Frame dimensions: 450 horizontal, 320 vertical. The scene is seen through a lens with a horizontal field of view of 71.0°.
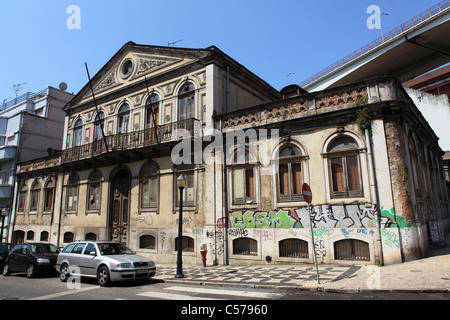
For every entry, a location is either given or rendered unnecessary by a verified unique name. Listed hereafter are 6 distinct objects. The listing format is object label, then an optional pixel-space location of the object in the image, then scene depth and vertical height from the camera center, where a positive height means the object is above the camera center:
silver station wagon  10.61 -1.25
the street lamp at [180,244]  11.88 -0.69
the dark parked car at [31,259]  13.63 -1.33
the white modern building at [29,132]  30.25 +9.53
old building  12.09 +2.80
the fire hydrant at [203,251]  14.70 -1.16
